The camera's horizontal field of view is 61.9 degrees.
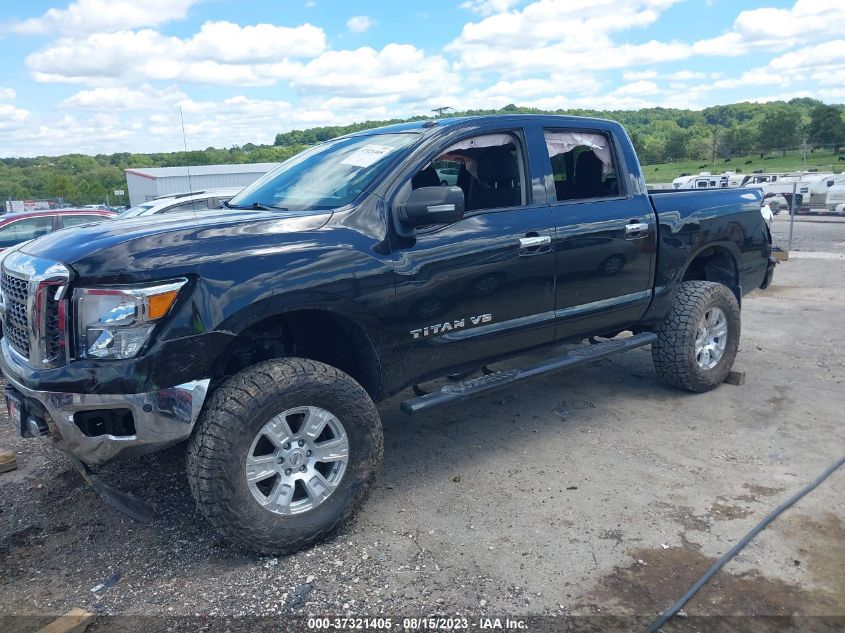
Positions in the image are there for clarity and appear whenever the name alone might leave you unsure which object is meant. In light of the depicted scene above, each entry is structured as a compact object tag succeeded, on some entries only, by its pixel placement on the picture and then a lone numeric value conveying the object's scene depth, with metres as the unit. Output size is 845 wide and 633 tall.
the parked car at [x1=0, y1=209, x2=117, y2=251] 10.66
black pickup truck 2.98
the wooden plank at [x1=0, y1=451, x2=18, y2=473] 4.36
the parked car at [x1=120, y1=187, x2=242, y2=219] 9.84
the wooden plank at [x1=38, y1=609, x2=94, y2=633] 2.71
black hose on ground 2.84
